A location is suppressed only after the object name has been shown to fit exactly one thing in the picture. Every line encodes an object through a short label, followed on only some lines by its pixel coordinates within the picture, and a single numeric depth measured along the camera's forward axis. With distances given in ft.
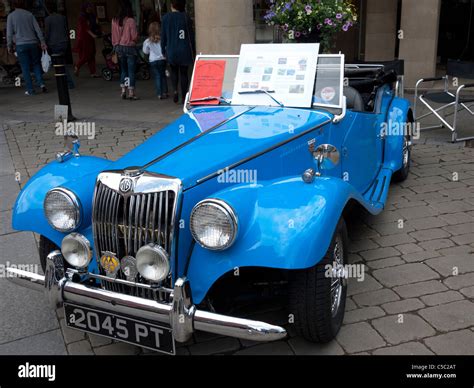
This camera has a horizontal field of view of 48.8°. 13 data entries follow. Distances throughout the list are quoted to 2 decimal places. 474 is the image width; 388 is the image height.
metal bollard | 28.89
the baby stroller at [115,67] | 43.80
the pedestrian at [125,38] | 34.71
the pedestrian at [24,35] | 37.22
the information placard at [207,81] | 14.33
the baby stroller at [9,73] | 44.60
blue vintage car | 8.71
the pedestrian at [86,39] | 44.75
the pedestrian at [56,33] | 38.58
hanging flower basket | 20.95
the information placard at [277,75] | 13.39
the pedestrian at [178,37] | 31.42
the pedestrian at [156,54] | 34.35
